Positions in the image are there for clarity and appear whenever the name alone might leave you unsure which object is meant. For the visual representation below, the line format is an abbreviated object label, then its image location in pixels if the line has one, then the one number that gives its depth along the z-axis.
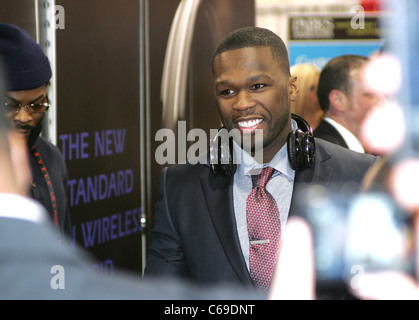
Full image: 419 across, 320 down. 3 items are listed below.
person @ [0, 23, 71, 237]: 2.11
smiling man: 1.83
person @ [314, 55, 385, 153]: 3.72
